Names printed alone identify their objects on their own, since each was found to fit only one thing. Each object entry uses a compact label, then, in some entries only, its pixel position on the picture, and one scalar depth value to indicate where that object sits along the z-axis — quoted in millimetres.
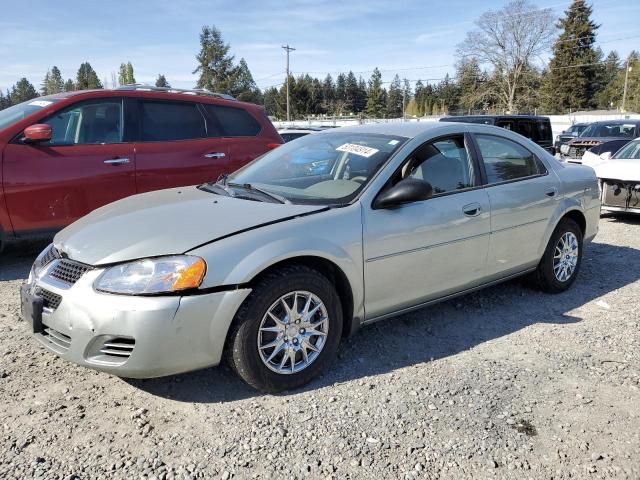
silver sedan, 2717
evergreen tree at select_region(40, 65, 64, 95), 110762
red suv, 5047
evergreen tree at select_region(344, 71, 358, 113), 112875
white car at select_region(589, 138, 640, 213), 7887
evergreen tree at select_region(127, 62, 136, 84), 83938
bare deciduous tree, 55288
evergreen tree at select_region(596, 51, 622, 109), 71619
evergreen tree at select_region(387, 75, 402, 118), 117000
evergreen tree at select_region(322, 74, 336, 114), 100688
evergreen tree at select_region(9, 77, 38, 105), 101175
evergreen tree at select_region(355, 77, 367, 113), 116250
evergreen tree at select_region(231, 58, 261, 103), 75375
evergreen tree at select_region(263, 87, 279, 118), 96794
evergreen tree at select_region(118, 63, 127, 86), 88812
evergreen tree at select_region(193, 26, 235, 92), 74750
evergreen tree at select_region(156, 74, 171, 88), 98300
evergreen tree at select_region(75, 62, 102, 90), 83394
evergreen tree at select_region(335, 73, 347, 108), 107125
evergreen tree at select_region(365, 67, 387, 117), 97500
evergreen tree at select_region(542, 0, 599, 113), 64938
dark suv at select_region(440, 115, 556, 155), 12945
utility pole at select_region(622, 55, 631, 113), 66275
